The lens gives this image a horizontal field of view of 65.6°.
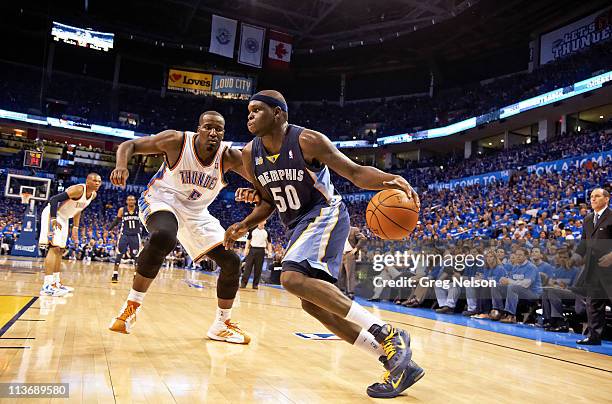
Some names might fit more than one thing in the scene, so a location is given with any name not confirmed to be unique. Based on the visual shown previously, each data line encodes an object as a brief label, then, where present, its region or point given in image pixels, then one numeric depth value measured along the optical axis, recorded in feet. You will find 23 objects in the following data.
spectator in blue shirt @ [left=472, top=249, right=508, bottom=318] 24.94
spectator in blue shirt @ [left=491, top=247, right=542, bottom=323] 23.09
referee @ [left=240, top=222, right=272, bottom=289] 35.53
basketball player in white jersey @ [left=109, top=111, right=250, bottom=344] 13.00
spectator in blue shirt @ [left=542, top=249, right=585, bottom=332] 21.19
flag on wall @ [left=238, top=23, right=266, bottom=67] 76.13
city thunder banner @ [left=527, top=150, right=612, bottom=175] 53.20
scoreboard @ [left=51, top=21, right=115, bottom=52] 90.79
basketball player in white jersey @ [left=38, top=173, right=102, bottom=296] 21.55
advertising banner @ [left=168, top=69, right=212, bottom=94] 106.42
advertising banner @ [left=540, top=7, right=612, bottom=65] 71.71
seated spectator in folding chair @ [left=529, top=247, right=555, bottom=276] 22.48
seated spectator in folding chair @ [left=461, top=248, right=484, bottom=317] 26.27
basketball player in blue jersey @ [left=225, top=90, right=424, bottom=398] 8.70
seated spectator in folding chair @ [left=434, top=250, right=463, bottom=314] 27.45
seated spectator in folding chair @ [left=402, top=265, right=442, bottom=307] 29.04
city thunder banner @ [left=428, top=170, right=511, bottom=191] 69.87
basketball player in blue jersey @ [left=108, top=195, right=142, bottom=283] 32.35
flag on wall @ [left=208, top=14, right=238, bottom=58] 75.00
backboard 62.02
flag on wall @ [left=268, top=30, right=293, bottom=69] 80.33
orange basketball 10.00
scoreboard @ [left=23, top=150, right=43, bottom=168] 70.03
